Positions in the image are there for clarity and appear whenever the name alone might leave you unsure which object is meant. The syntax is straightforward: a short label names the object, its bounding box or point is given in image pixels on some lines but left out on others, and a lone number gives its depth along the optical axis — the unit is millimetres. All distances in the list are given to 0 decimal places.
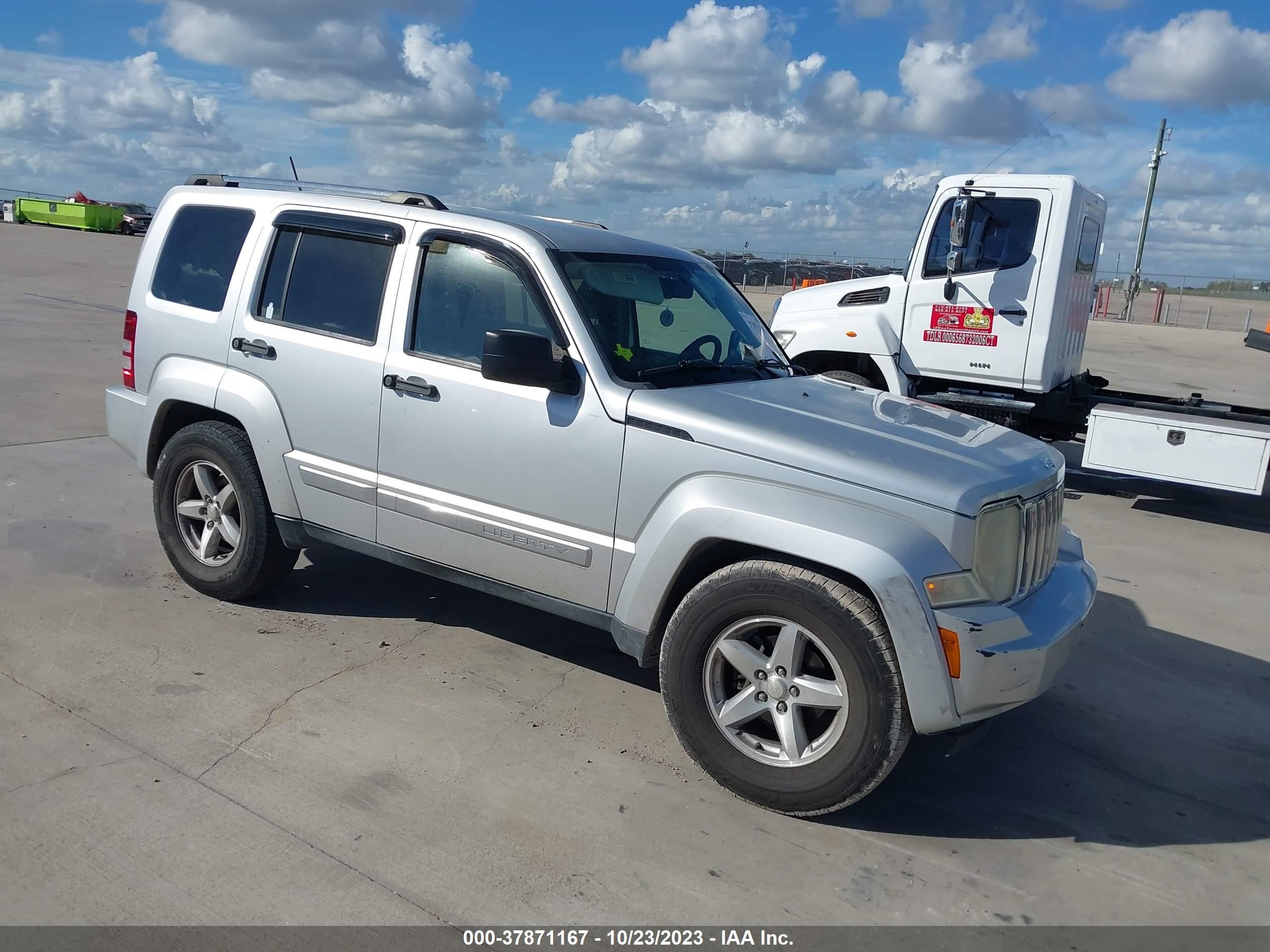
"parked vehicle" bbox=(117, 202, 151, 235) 53281
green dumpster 52375
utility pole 35219
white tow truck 8430
